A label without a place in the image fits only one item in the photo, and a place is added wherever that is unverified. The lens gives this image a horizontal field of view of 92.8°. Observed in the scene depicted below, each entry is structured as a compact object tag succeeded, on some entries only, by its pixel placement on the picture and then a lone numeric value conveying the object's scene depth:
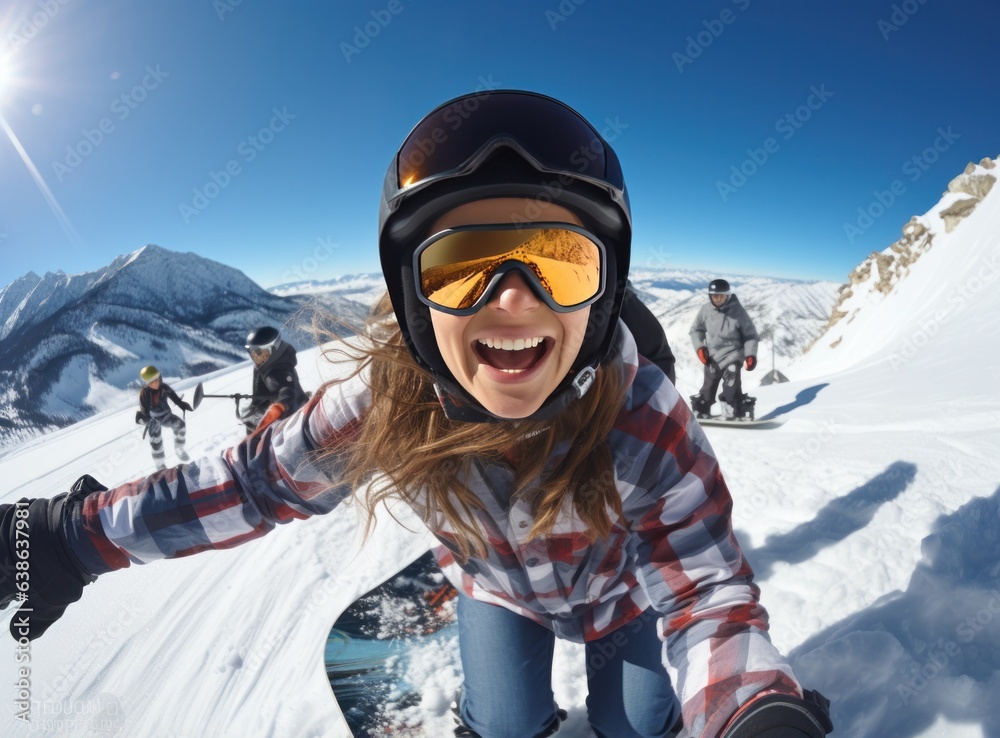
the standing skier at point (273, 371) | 5.49
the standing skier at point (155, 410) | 7.50
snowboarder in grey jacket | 7.38
